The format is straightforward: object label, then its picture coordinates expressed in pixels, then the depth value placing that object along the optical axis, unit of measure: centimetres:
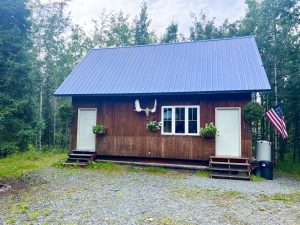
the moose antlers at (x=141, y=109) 1171
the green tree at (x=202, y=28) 2288
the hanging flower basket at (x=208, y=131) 1060
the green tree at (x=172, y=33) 2584
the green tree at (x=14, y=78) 823
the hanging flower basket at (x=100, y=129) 1209
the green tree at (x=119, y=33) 2775
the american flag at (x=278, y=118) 1049
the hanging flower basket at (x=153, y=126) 1155
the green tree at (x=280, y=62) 1333
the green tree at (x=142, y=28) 2678
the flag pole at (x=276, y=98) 1396
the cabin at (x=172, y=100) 1080
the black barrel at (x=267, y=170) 1008
